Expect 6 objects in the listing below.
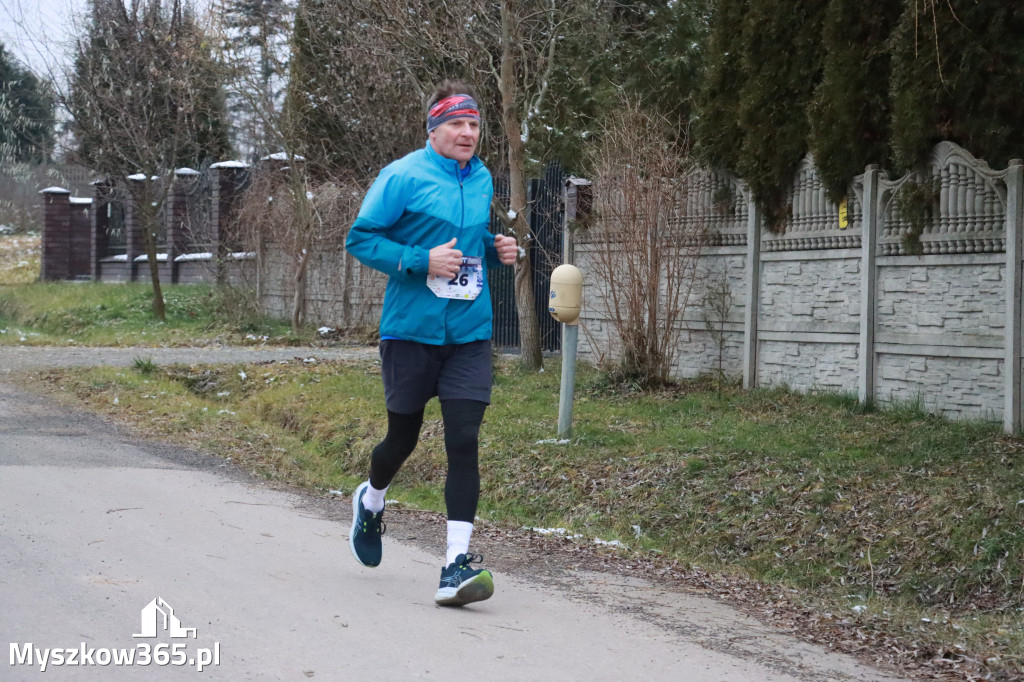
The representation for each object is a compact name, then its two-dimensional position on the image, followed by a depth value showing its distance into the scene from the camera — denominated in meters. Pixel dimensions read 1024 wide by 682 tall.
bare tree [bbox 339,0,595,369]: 14.37
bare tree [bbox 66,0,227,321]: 26.48
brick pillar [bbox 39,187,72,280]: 37.72
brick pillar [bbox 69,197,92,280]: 38.03
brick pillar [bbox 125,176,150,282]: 34.50
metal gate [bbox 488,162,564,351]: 17.20
